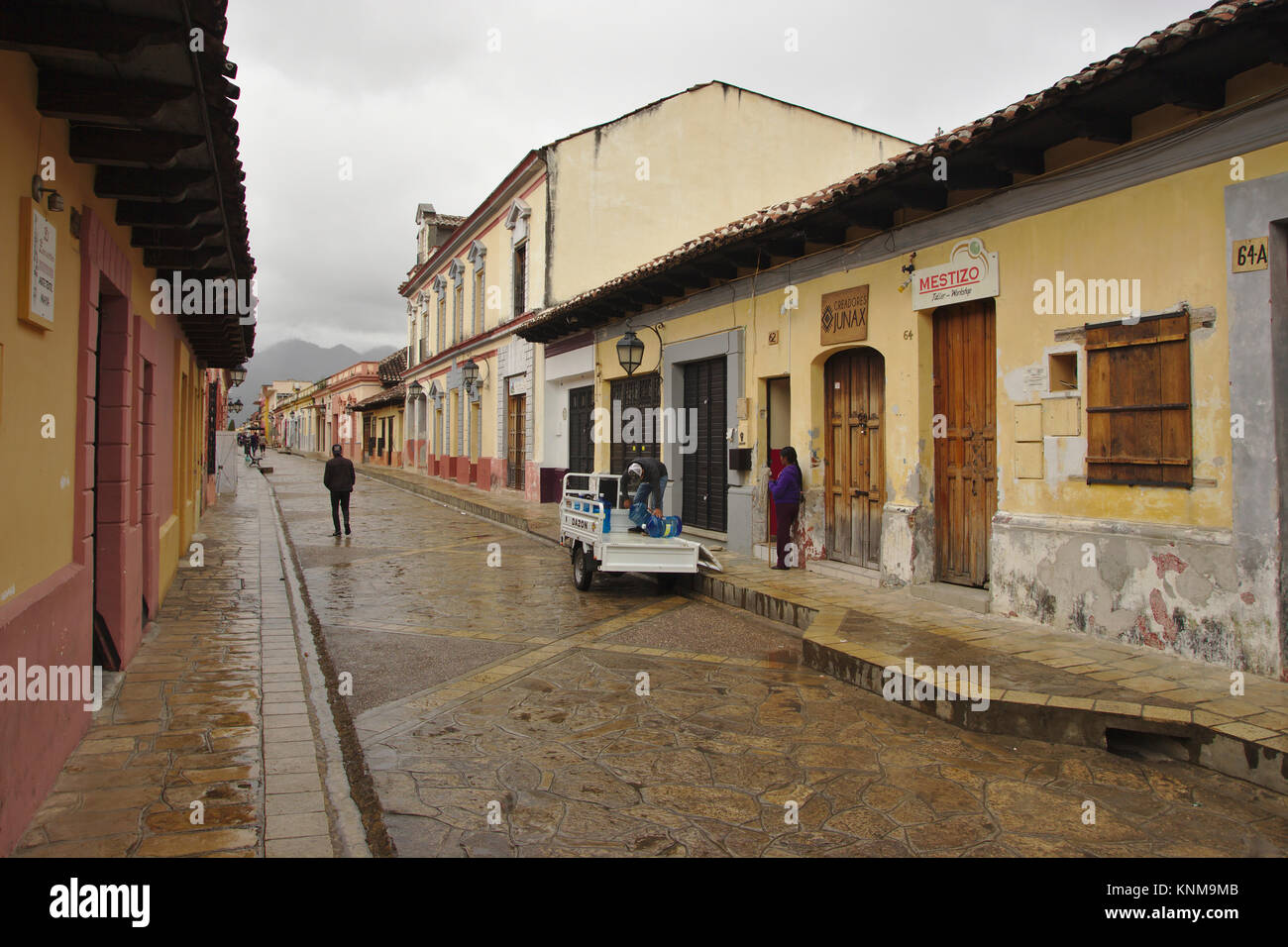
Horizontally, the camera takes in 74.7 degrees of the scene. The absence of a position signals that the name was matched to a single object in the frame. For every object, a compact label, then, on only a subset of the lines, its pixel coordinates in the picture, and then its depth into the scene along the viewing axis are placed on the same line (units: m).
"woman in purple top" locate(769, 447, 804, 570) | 9.67
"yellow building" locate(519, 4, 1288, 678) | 5.32
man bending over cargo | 9.59
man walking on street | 13.95
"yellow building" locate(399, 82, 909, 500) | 18.11
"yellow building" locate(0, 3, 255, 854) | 3.36
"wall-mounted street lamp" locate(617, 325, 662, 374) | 13.24
